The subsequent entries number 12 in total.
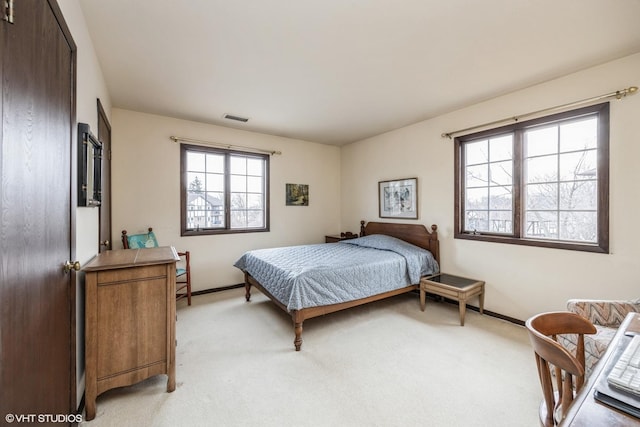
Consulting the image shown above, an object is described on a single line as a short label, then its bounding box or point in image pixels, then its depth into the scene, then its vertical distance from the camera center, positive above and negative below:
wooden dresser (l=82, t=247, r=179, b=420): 1.63 -0.72
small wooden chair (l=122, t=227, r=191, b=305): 3.35 -0.55
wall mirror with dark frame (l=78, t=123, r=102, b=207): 1.69 +0.32
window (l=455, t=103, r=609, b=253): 2.50 +0.34
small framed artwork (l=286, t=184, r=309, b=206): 4.86 +0.35
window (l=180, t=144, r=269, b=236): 3.96 +0.36
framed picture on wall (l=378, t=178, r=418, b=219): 4.02 +0.24
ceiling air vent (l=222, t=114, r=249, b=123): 3.71 +1.37
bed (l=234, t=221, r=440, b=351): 2.57 -0.65
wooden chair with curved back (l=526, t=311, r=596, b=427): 0.91 -0.54
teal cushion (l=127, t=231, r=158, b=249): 3.33 -0.36
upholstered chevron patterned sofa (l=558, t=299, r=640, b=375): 1.86 -0.73
